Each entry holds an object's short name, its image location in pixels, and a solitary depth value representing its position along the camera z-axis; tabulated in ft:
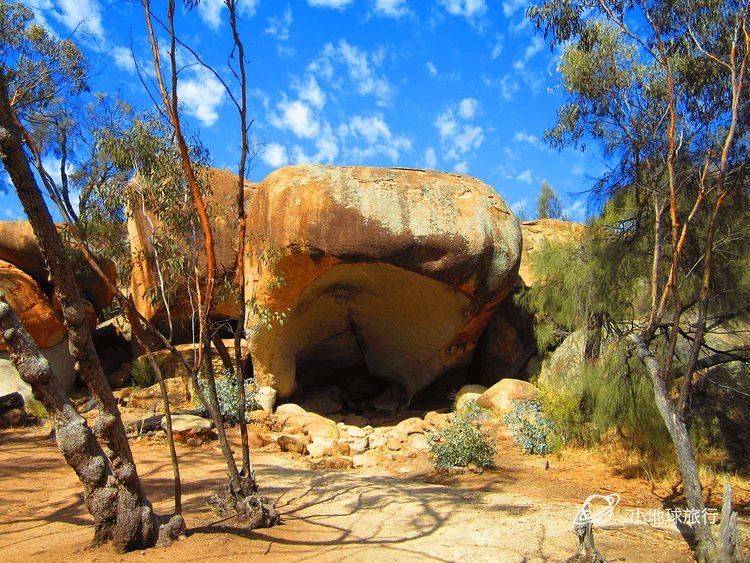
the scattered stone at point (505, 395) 30.30
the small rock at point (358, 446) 27.45
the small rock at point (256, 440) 27.32
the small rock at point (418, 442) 27.89
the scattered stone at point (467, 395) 31.73
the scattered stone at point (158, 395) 31.65
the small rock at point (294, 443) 26.08
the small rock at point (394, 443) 28.07
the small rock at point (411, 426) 30.30
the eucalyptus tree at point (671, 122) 19.35
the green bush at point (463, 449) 23.18
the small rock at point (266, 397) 32.27
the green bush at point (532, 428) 25.29
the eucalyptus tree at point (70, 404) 11.41
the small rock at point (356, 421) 34.58
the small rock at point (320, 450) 26.06
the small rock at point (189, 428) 25.62
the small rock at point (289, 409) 32.33
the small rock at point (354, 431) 29.96
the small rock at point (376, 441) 28.68
